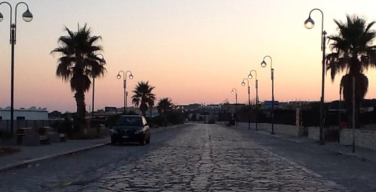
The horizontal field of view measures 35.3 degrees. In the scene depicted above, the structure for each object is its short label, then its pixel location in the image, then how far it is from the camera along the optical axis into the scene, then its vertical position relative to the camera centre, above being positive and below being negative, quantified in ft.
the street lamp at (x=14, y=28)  94.32 +14.17
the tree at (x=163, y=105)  448.78 +8.42
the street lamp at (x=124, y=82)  224.70 +13.00
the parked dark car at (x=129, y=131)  115.85 -2.95
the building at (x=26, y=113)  338.25 +1.82
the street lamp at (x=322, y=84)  121.90 +6.78
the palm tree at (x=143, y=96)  311.47 +10.67
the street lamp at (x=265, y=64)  206.97 +17.22
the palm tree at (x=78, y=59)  149.07 +14.35
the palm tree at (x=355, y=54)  132.87 +14.05
